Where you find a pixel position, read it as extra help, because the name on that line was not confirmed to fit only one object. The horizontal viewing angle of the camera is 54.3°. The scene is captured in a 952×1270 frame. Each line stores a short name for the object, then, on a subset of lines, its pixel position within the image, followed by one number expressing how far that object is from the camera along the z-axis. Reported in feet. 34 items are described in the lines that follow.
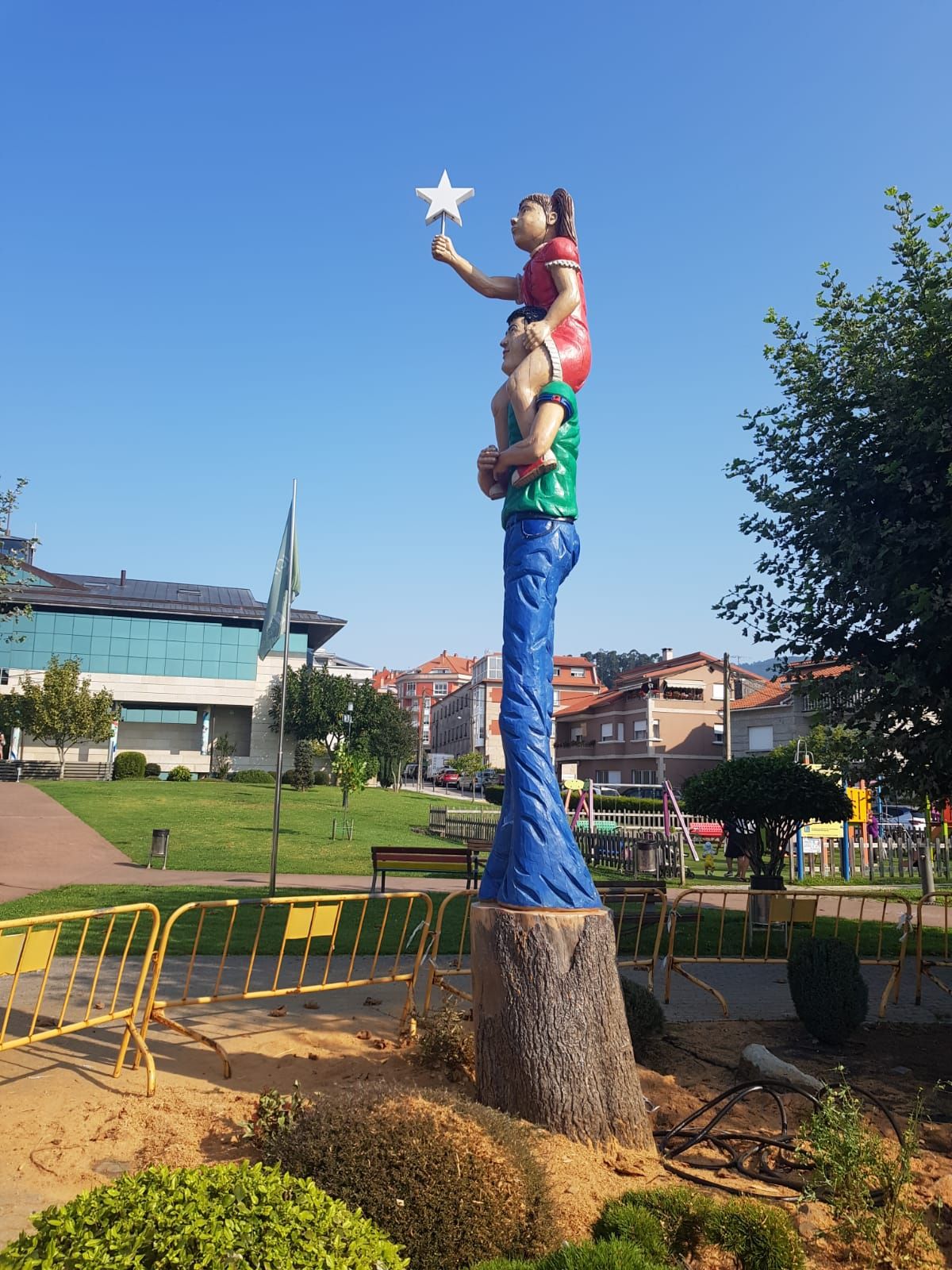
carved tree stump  14.87
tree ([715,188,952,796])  26.32
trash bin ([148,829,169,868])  53.72
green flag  50.38
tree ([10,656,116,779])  142.31
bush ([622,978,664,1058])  20.33
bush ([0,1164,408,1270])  6.91
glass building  171.42
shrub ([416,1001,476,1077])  17.94
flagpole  44.29
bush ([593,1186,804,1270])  11.03
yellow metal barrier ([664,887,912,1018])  28.04
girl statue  18.54
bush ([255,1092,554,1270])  10.57
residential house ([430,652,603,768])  240.73
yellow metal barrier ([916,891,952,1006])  28.22
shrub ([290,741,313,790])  139.03
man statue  16.33
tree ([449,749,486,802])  200.03
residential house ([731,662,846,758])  135.13
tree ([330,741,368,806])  94.79
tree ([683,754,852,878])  41.37
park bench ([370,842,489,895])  45.24
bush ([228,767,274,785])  148.25
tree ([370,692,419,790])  175.73
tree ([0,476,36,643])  43.19
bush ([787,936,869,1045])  22.81
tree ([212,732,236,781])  175.11
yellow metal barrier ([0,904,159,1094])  16.52
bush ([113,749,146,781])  143.95
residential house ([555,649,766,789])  163.63
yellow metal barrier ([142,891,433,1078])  20.45
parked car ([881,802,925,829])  85.86
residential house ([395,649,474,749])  363.97
